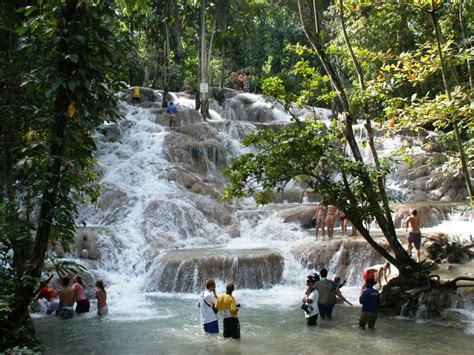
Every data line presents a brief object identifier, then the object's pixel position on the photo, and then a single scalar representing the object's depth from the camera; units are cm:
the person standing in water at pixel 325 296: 1041
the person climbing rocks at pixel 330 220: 1564
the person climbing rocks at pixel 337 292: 1052
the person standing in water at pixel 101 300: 1159
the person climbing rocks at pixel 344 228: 1604
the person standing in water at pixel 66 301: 1148
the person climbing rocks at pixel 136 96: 2911
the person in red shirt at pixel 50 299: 1199
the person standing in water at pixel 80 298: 1183
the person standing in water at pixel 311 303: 1012
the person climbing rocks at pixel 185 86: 3522
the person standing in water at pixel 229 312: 873
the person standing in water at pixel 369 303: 945
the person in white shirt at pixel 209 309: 905
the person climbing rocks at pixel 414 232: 1356
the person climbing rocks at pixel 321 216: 1586
